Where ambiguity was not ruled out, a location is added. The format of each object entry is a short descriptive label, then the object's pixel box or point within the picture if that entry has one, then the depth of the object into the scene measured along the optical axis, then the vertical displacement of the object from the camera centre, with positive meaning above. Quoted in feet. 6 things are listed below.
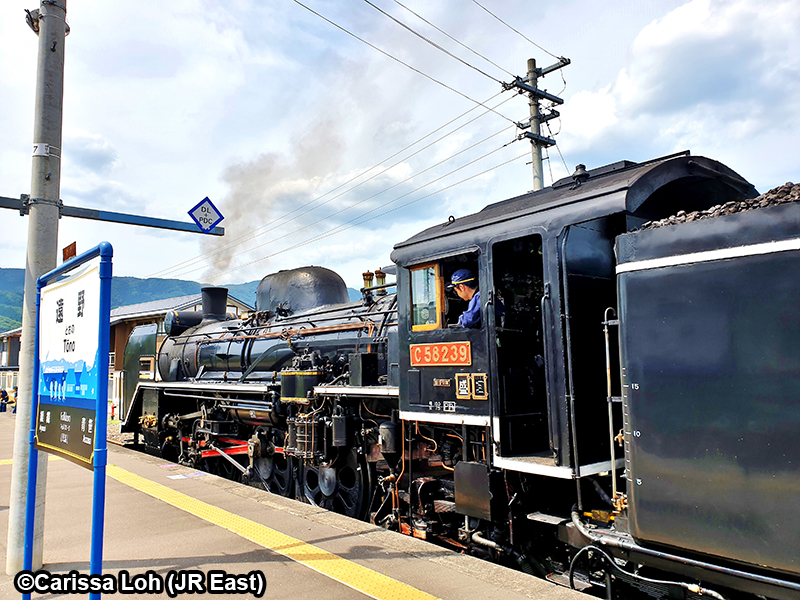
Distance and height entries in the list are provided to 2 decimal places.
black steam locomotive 8.59 -0.84
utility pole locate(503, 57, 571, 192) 43.88 +20.08
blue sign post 9.07 -0.06
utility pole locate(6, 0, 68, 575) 12.53 +3.72
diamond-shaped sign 18.21 +4.95
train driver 14.29 +1.72
